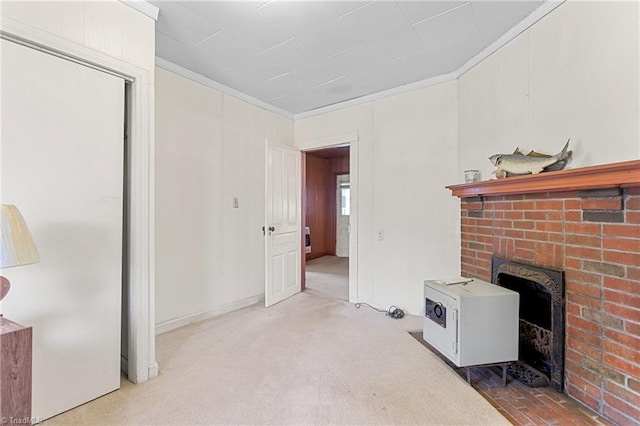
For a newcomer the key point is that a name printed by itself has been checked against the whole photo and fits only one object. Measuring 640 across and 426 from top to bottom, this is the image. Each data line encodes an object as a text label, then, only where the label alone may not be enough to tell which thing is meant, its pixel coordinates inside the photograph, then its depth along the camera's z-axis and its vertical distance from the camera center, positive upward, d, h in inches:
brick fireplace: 63.0 -11.7
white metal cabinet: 80.5 -30.5
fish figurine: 78.9 +14.2
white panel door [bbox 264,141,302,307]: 145.6 -5.8
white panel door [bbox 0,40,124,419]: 62.3 +0.2
